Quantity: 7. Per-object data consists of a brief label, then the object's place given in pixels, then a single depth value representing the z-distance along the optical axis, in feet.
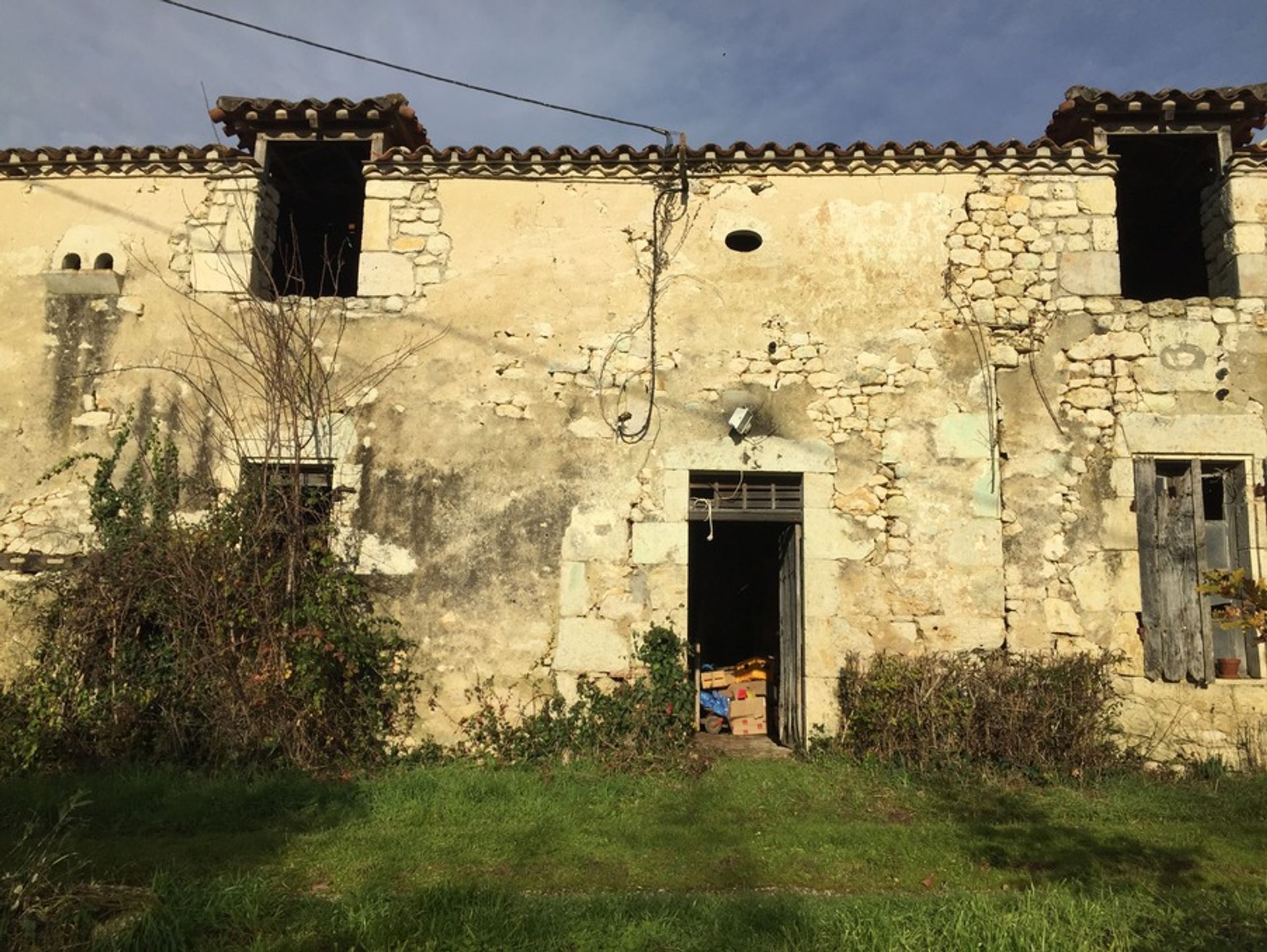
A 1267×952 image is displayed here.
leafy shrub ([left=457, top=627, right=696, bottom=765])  22.54
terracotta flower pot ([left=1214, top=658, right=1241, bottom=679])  23.04
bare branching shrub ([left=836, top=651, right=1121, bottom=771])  21.34
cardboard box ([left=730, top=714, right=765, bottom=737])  27.22
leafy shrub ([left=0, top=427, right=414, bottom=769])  21.38
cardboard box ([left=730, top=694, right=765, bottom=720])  27.45
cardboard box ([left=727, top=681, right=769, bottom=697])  27.63
